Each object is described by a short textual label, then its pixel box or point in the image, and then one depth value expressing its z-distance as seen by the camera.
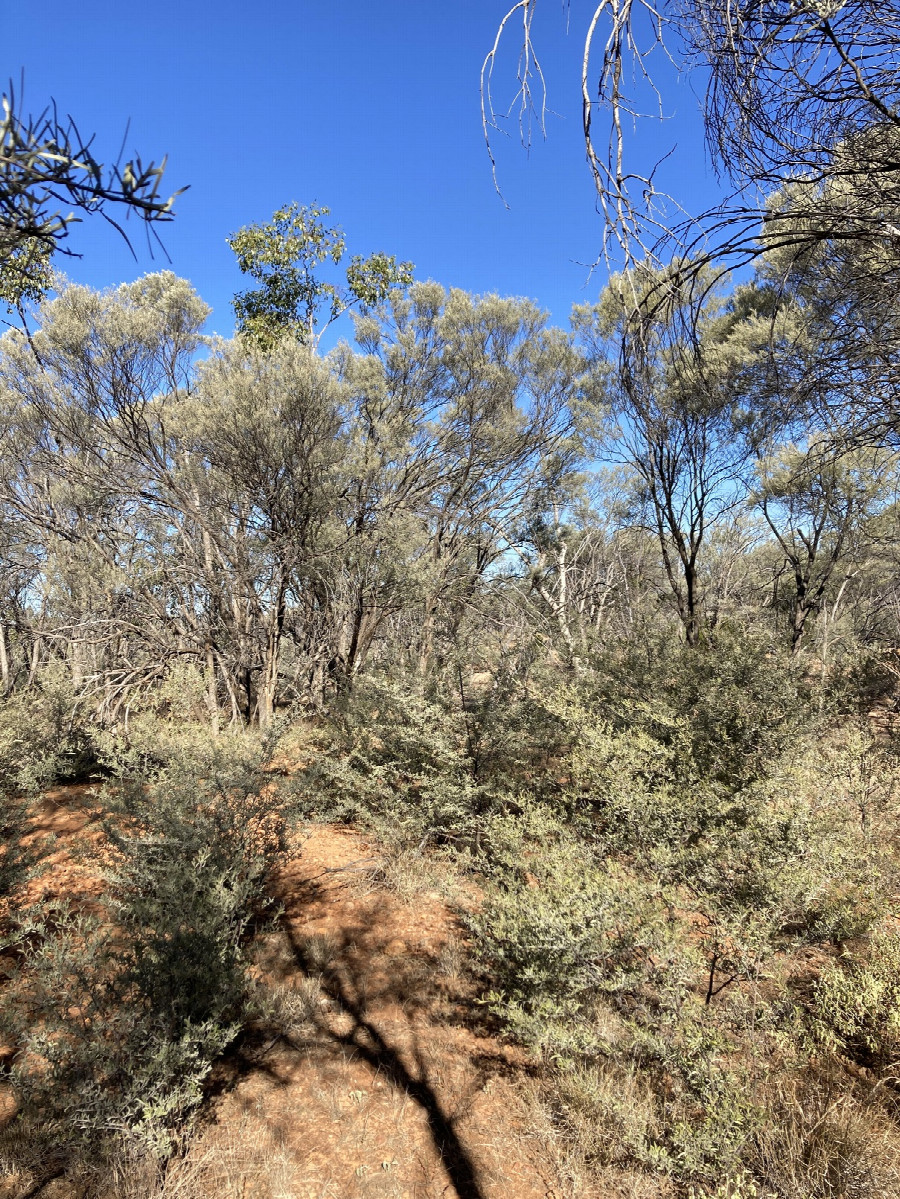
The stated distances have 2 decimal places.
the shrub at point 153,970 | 2.44
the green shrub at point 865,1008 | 2.49
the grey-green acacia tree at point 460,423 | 9.10
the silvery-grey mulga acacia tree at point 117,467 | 7.42
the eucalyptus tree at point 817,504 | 10.27
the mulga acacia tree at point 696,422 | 7.98
